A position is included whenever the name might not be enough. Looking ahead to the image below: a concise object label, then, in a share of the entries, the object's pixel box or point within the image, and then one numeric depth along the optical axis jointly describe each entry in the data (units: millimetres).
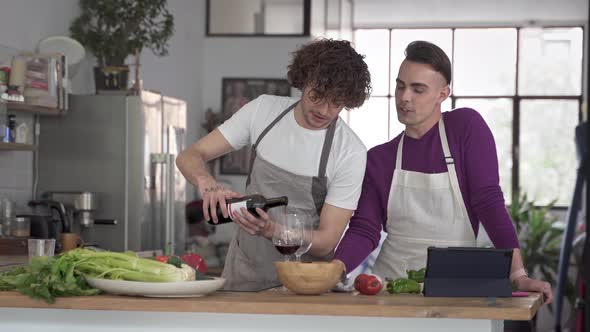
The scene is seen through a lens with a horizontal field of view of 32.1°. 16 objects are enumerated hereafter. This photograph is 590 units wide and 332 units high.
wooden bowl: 2748
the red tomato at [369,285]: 2883
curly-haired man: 3174
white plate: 2686
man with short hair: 3434
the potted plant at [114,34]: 6227
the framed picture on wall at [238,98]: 9240
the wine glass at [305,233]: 2883
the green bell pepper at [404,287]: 2914
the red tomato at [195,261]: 3262
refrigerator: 6027
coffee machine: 5605
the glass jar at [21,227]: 5297
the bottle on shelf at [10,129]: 5419
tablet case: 2742
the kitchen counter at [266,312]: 2588
